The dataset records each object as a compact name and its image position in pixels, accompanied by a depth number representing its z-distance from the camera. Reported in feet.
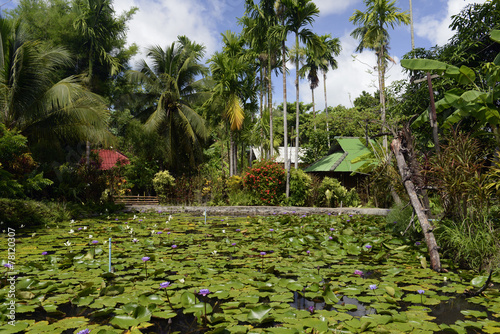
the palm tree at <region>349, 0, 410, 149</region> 61.11
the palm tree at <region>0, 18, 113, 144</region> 32.71
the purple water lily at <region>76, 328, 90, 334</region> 7.44
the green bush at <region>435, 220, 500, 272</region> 14.25
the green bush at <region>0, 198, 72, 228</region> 26.00
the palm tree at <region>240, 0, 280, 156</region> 57.36
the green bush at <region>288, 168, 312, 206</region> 49.03
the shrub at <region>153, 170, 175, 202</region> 56.44
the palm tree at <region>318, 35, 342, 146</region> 100.33
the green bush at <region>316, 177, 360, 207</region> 49.85
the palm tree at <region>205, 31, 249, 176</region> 59.72
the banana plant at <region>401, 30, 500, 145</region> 16.90
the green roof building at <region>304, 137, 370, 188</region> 59.47
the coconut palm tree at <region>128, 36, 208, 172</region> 63.00
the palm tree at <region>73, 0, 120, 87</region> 61.21
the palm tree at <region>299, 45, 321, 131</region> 103.40
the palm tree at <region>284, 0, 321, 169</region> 52.19
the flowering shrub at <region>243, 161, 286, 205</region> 48.29
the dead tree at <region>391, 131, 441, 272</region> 14.42
